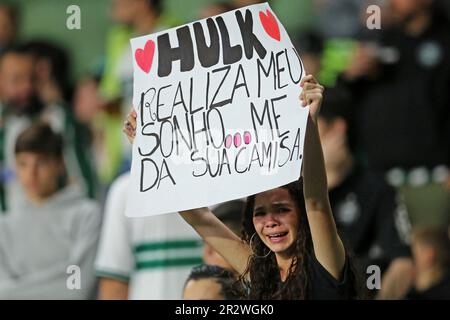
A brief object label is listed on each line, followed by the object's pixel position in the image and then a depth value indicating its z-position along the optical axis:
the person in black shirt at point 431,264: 9.60
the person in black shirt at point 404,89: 9.78
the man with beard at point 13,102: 10.10
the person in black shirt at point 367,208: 9.52
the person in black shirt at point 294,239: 9.21
